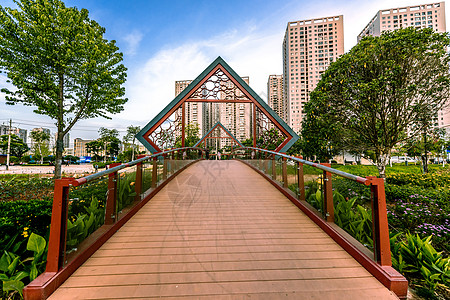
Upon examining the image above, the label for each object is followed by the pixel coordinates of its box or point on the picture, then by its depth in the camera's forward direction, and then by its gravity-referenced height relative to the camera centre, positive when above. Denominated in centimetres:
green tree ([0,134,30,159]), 4465 +279
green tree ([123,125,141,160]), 5278 +663
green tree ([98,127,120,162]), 5006 +473
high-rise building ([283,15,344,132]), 8050 +4374
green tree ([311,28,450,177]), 880 +343
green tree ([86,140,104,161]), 5178 +317
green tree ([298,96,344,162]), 1044 +177
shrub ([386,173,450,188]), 827 -89
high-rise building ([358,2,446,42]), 5941 +4341
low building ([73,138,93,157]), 15062 +819
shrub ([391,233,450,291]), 253 -139
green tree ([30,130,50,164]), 4418 +327
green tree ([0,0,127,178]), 895 +472
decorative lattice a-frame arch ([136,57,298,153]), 973 +271
